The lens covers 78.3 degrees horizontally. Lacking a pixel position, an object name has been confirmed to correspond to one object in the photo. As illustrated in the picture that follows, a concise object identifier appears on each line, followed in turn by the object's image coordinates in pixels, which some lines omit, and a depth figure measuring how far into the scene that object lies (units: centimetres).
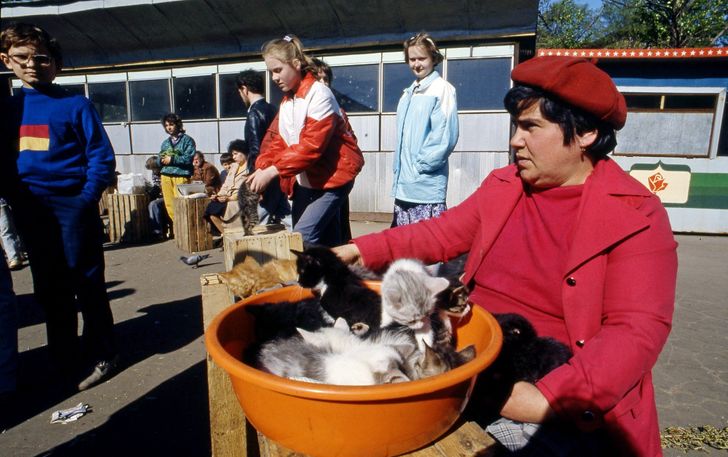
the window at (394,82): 987
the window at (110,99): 1237
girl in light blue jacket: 426
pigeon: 723
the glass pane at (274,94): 1070
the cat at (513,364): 142
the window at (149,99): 1195
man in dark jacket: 459
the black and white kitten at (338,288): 175
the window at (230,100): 1116
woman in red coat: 133
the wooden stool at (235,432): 121
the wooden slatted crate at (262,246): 219
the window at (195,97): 1143
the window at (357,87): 1018
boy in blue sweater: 320
